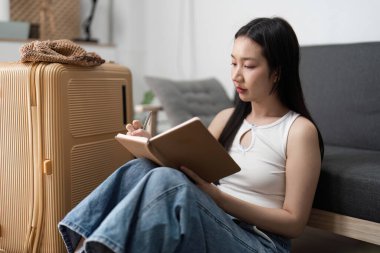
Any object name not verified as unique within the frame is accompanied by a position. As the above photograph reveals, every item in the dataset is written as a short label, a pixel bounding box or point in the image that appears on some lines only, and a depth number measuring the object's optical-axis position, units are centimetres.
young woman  94
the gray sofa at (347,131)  130
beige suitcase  136
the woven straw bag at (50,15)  308
